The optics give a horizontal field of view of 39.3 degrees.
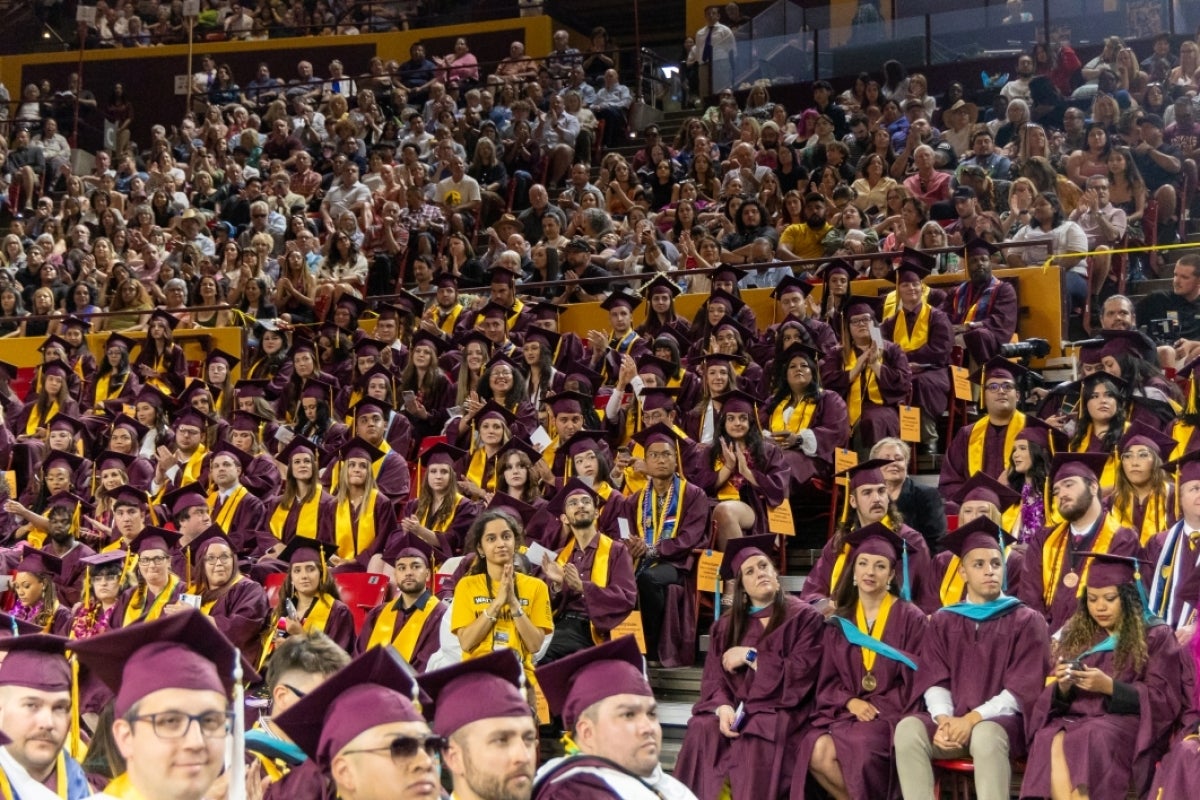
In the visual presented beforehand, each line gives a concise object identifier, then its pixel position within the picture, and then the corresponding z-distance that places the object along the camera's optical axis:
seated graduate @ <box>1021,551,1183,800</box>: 6.06
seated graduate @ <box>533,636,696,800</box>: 4.13
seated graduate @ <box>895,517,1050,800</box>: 6.37
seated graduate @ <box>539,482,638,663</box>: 8.00
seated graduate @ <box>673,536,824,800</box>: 6.93
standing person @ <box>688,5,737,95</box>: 16.59
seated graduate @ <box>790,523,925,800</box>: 6.66
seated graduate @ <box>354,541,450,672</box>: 7.94
